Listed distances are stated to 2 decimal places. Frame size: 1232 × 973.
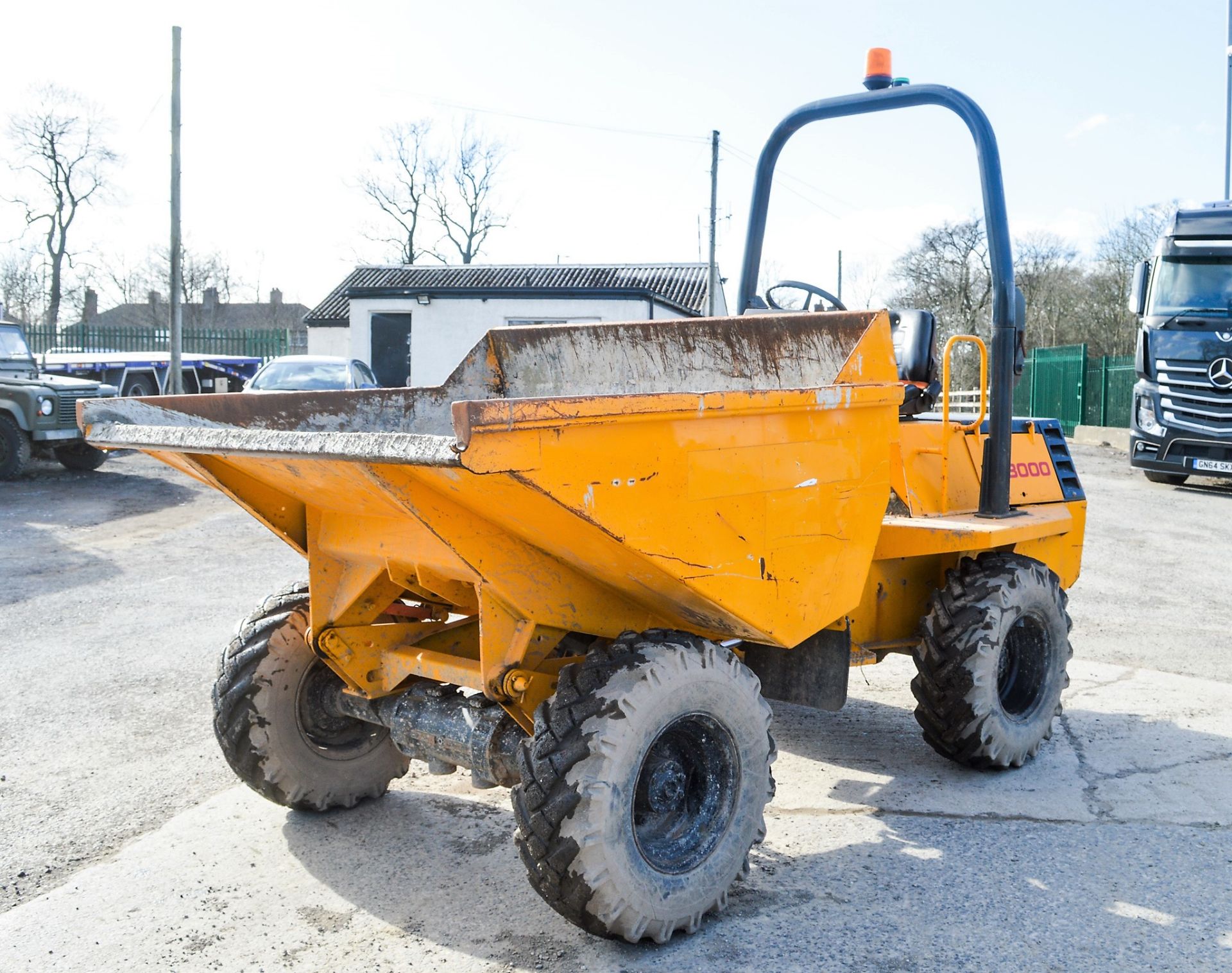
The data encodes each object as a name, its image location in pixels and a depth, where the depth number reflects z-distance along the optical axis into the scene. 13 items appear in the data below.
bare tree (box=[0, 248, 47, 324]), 43.50
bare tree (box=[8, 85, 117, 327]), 41.75
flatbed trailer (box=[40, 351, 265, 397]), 21.75
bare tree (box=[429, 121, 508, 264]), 49.88
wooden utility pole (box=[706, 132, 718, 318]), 30.22
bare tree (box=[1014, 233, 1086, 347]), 35.22
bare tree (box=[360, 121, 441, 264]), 50.31
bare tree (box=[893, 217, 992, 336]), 35.81
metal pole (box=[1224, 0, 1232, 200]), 18.77
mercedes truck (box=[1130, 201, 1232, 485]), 13.95
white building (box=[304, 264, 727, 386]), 27.03
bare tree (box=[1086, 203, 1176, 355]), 32.19
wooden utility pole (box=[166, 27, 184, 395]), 18.95
